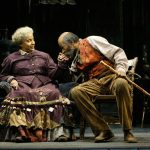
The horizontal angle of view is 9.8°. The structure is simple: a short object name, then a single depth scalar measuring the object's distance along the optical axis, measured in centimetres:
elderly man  1030
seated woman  1080
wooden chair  1095
